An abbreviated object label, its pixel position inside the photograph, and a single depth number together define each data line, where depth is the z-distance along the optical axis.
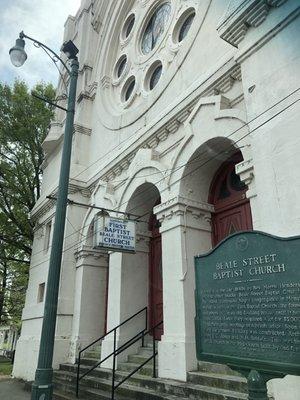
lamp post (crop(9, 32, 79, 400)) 5.27
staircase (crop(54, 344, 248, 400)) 5.69
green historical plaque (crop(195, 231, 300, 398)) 3.18
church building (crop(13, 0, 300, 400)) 5.39
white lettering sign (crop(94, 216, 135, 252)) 8.44
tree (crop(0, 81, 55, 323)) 17.39
